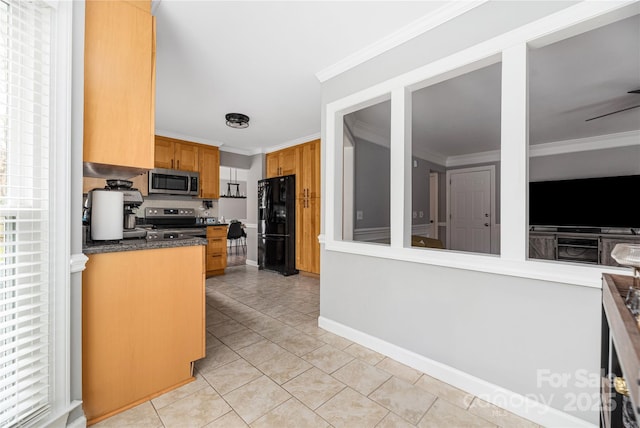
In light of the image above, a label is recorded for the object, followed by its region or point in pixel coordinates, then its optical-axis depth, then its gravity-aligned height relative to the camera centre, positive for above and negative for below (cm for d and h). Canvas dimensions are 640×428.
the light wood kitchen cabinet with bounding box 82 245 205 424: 147 -66
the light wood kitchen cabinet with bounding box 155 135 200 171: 454 +102
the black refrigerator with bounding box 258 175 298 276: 504 -19
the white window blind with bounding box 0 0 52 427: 117 +0
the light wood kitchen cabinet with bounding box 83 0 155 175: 145 +72
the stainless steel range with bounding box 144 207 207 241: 449 -15
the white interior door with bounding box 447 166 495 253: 581 +14
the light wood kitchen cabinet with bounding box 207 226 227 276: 486 -66
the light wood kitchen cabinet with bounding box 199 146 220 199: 503 +77
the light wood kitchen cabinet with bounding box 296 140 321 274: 486 +12
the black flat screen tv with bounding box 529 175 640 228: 416 +21
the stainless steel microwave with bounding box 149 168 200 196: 441 +53
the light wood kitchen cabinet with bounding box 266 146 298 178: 525 +104
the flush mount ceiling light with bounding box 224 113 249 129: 377 +130
